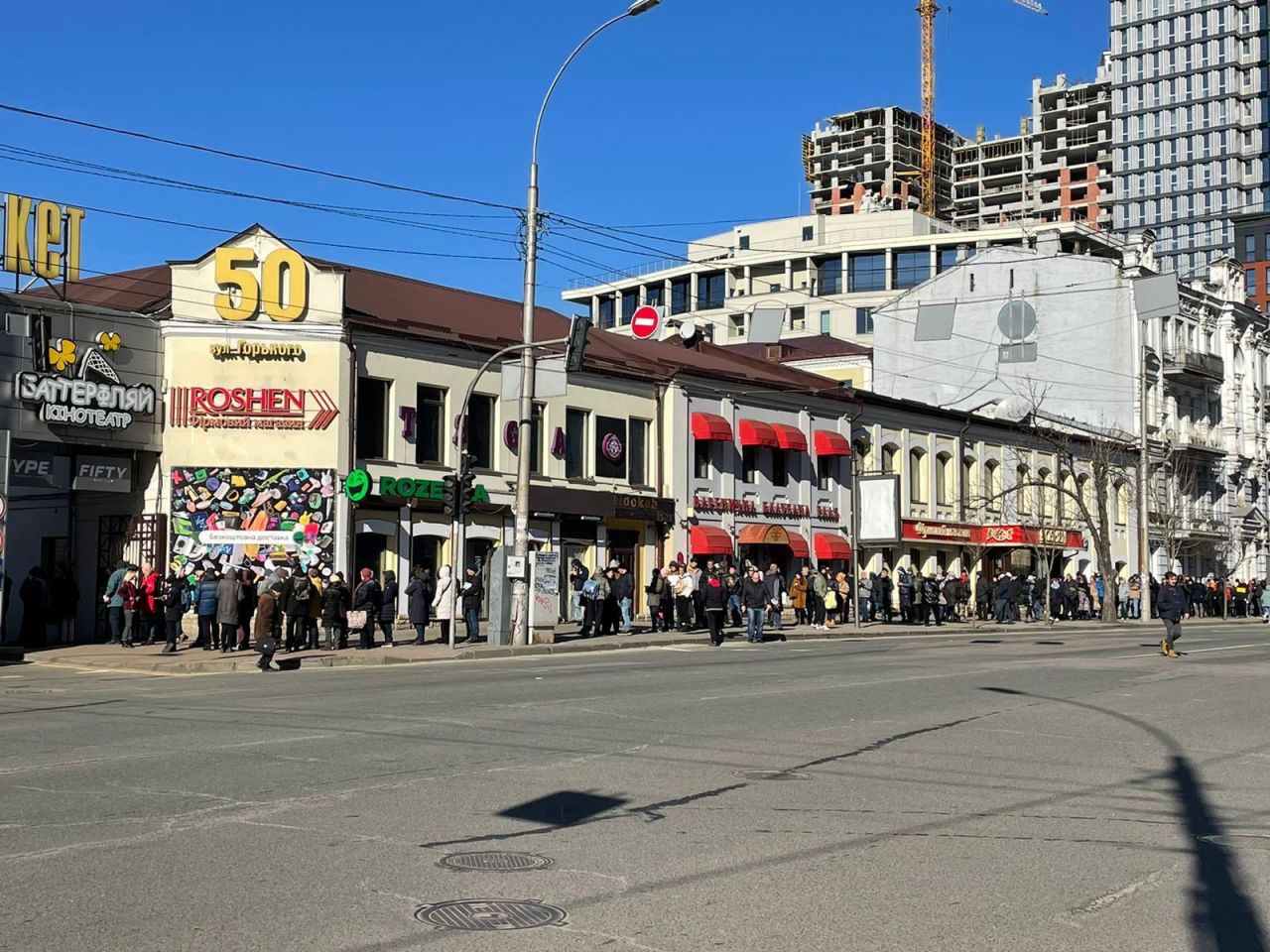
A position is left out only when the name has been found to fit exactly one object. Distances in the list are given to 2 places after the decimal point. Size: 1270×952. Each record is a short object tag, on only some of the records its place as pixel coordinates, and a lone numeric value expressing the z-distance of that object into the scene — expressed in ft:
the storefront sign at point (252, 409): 106.22
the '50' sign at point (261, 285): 107.55
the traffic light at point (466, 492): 90.48
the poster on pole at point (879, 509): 152.15
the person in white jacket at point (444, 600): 112.78
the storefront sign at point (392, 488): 108.06
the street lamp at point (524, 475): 93.56
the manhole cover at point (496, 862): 24.71
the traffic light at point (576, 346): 85.35
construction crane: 489.26
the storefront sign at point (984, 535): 172.24
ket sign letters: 99.91
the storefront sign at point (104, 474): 102.73
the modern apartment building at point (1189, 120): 424.05
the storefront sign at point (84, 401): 98.17
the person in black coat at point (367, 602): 90.79
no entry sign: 100.73
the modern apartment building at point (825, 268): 329.93
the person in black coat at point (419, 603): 96.02
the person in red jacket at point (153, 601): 95.35
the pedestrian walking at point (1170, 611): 83.97
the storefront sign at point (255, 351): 107.04
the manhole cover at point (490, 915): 20.89
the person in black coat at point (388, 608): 92.94
